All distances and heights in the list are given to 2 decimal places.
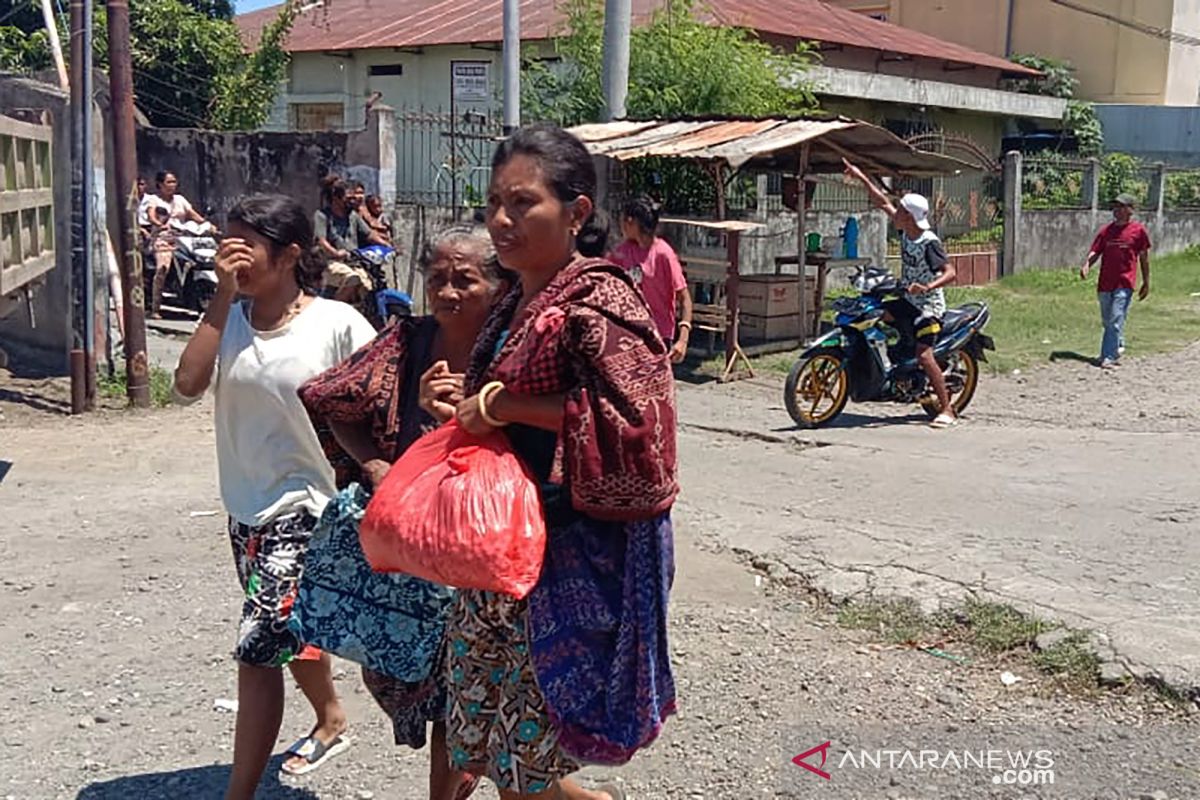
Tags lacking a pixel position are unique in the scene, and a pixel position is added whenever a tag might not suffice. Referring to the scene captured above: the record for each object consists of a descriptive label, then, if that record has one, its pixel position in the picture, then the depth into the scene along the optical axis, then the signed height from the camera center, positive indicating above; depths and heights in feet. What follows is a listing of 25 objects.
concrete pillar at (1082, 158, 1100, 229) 69.56 +0.62
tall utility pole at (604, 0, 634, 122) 39.65 +4.16
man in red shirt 38.91 -2.12
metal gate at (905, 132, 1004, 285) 62.18 -0.79
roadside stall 36.47 +0.85
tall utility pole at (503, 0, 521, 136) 41.75 +3.99
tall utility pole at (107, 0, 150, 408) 27.17 -0.33
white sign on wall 61.77 +4.91
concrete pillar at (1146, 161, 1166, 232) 75.20 +0.23
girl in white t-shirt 10.62 -2.01
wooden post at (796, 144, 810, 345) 39.32 -0.77
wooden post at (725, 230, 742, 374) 36.96 -3.04
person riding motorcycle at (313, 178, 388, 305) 34.01 -1.19
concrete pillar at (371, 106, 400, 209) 40.75 +1.16
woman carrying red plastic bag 7.97 -1.87
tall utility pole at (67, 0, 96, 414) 27.35 -1.13
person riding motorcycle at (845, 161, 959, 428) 28.07 -1.94
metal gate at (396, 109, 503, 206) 44.14 +1.08
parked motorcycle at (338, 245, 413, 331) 31.32 -2.40
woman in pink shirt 26.55 -1.59
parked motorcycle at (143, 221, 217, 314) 43.34 -2.97
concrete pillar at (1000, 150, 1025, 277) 62.80 -1.52
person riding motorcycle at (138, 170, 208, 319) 42.78 -1.44
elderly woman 9.87 -1.44
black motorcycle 28.91 -3.84
